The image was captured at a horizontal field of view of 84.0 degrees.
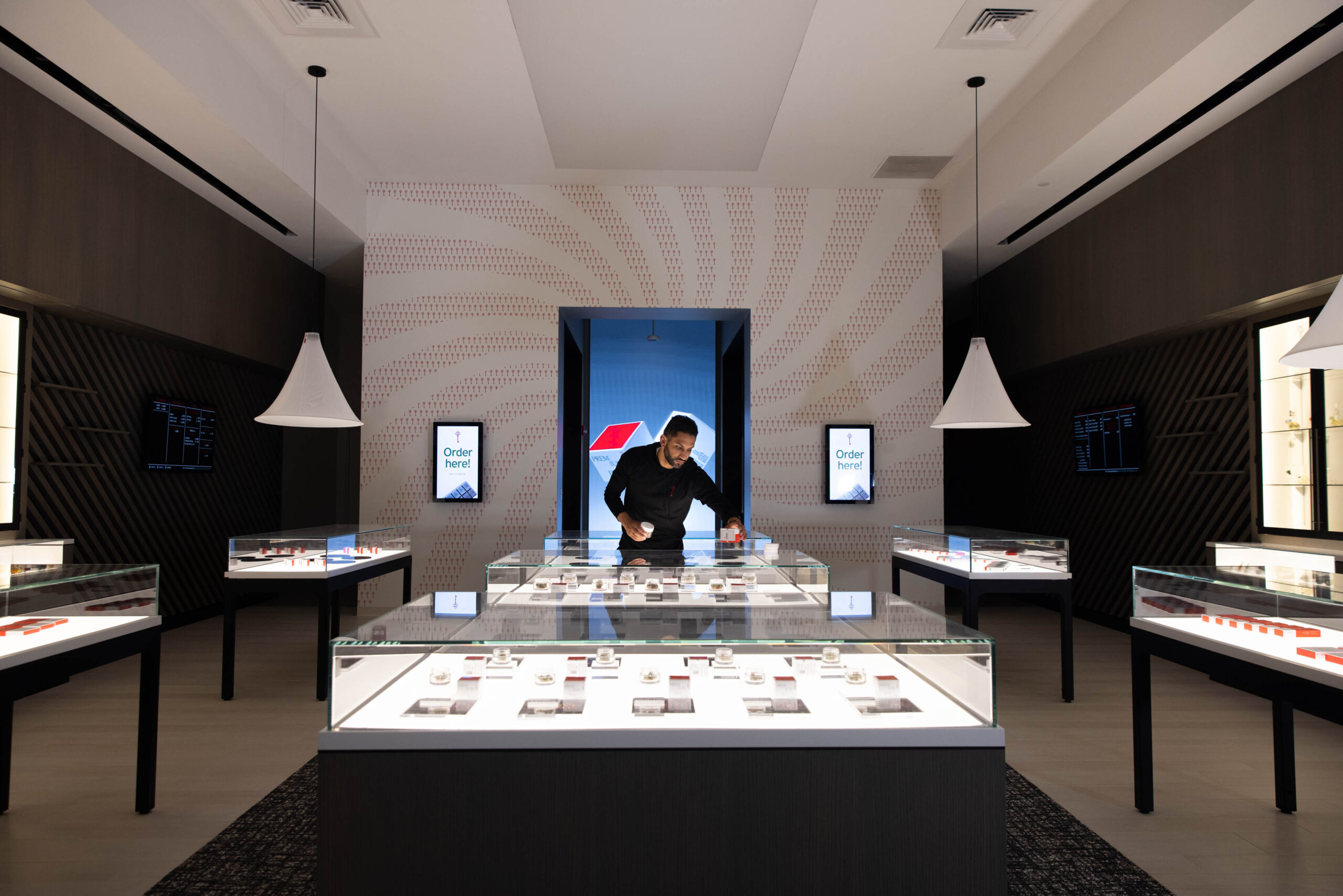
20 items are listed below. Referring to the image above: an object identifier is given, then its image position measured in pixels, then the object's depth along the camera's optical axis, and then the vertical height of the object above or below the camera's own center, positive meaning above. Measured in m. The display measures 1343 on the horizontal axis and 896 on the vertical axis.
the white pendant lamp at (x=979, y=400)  4.42 +0.48
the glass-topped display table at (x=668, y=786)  1.71 -0.71
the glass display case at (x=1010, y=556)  4.35 -0.45
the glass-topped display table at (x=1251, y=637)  2.14 -0.51
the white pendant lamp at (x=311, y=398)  4.20 +0.47
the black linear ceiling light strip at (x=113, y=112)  3.78 +2.20
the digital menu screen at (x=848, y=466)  6.97 +0.13
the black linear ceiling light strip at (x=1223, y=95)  3.62 +2.21
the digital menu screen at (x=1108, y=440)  6.23 +0.35
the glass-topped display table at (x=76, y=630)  2.27 -0.51
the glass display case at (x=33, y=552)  4.38 -0.44
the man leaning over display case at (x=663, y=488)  4.77 -0.06
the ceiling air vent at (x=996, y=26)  4.31 +2.72
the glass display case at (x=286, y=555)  4.33 -0.44
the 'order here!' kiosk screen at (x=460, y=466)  6.87 +0.12
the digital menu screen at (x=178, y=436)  5.99 +0.37
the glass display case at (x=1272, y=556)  3.41 -0.40
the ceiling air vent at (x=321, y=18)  4.27 +2.72
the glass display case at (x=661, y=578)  2.62 -0.40
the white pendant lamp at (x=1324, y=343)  2.19 +0.41
